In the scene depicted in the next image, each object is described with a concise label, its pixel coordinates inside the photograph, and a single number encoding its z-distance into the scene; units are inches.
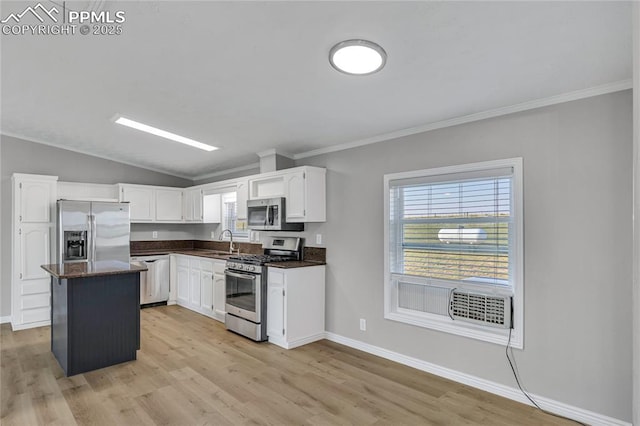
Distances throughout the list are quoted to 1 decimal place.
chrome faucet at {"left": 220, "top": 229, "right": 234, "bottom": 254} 230.6
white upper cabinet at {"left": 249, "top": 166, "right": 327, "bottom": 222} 166.7
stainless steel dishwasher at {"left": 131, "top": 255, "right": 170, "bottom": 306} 227.9
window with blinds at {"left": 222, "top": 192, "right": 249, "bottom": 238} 241.6
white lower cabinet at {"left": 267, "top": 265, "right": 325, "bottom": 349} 156.6
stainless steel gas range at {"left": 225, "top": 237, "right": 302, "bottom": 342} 164.2
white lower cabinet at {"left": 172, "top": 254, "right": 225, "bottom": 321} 200.8
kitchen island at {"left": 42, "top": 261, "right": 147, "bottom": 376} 128.8
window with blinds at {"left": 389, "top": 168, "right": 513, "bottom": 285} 116.3
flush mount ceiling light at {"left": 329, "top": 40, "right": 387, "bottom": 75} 85.5
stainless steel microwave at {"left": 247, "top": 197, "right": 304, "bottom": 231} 177.9
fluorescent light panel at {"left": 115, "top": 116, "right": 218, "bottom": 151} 165.0
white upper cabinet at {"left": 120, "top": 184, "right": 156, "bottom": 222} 233.1
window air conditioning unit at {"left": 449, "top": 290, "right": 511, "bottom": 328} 112.0
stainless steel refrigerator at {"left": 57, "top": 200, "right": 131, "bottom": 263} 193.2
